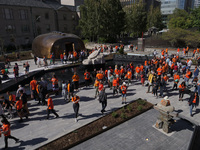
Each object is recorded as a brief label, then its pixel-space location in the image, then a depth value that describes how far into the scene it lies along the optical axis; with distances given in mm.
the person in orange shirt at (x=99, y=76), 13338
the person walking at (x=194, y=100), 9367
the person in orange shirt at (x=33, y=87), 11738
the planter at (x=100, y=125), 7617
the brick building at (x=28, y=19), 38875
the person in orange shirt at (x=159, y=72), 14366
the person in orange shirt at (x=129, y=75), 14719
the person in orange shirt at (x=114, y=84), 12377
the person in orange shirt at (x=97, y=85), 12359
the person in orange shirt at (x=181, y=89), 11344
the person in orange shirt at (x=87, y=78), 14421
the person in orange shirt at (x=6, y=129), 7115
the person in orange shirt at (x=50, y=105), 9223
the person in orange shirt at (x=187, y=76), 13758
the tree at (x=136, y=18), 48784
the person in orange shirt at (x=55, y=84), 12594
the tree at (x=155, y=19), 60572
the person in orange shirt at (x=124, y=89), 11070
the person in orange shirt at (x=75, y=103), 9060
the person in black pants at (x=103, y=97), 9633
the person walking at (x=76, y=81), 13672
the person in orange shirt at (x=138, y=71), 15628
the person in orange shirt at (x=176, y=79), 12867
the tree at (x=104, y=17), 39875
